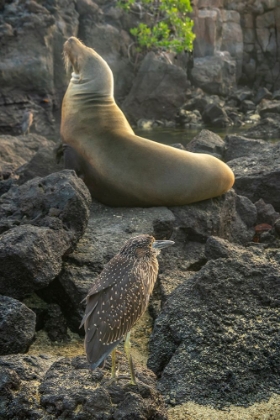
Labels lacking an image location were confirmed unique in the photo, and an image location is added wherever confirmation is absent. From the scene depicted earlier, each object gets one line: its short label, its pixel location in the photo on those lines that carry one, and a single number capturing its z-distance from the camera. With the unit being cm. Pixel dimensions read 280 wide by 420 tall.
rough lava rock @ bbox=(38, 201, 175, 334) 517
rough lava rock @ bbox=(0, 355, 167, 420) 334
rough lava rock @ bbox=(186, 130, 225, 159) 897
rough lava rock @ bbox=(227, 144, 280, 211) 788
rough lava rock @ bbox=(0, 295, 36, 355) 445
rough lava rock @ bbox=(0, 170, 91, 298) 487
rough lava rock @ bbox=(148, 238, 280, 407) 403
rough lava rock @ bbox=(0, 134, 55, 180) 891
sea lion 652
